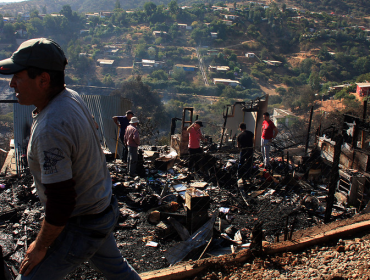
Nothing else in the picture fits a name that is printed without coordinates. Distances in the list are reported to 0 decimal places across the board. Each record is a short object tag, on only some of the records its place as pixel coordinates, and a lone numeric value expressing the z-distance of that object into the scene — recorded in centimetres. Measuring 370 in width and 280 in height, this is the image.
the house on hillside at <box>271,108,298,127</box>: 2914
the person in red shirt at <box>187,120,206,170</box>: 714
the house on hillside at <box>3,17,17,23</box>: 9004
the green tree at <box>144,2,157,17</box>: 9950
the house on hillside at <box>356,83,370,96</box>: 3525
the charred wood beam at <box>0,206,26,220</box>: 440
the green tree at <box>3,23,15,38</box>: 8062
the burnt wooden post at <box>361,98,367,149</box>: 634
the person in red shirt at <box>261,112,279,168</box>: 745
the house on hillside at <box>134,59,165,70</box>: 7200
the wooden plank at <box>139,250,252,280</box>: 247
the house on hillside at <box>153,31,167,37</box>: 8653
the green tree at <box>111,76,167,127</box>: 4666
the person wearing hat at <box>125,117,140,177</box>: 652
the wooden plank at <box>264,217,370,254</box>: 280
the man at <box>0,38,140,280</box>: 130
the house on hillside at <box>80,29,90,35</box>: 9356
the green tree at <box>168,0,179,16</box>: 10089
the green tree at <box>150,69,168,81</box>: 6738
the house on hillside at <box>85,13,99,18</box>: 10892
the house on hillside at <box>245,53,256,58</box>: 7169
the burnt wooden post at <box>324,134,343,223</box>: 357
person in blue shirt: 752
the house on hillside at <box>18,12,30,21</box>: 9619
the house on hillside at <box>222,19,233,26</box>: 8862
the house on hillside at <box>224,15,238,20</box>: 9138
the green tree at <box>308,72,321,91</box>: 4869
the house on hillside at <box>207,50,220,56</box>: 7619
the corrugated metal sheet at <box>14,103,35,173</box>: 1015
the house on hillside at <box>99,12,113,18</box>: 10925
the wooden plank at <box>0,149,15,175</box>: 819
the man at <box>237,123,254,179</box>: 691
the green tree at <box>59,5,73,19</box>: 9698
